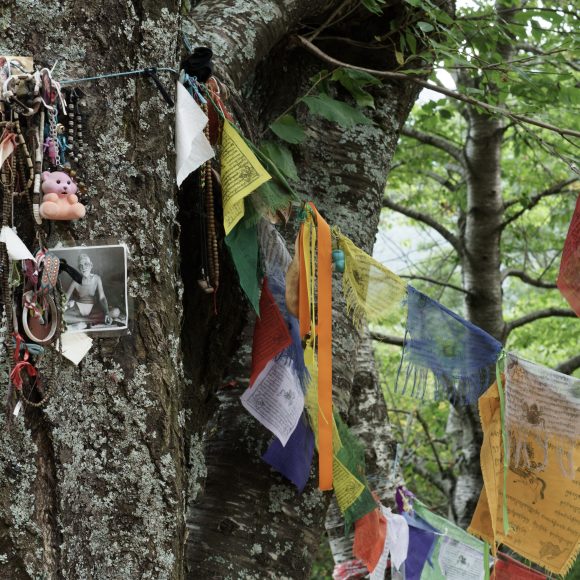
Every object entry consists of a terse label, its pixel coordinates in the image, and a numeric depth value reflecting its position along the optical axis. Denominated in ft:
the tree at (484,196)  10.22
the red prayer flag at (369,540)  10.40
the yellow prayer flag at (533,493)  8.36
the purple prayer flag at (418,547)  11.03
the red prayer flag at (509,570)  11.46
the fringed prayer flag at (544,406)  8.36
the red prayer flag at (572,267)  8.45
